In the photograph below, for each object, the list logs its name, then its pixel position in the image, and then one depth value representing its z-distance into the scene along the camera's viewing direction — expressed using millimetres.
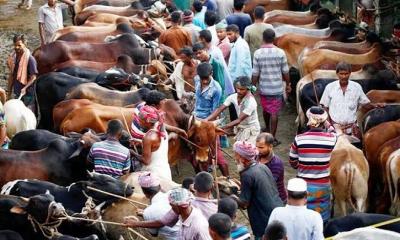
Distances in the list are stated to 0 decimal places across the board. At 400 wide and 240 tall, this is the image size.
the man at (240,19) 14286
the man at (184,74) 11281
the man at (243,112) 9984
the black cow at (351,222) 7664
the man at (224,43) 12516
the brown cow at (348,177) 9117
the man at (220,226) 6262
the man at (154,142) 8836
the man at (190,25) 13500
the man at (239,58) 12039
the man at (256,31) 13625
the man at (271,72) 11703
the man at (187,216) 6684
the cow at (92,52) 13031
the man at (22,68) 11953
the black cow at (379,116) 10594
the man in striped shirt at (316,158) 8383
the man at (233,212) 6730
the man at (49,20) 15617
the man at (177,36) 13340
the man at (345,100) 10414
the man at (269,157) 8117
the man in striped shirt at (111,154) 8633
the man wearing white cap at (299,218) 6965
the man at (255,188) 7520
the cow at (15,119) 10773
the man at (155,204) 7188
